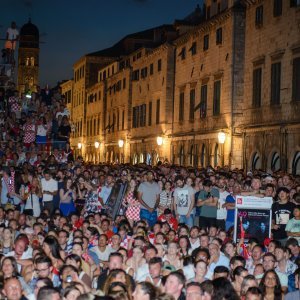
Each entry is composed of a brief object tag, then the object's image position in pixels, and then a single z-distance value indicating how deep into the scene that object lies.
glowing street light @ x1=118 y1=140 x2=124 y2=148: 45.74
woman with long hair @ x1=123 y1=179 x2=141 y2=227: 14.83
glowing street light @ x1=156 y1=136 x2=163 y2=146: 36.83
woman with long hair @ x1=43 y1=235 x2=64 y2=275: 9.77
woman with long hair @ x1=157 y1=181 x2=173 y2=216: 14.94
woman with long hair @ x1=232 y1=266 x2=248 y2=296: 8.57
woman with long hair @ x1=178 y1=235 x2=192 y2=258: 10.61
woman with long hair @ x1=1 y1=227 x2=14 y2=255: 11.01
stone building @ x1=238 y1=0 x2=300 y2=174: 22.72
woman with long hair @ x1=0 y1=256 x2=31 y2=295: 8.25
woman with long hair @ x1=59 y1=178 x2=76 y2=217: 15.09
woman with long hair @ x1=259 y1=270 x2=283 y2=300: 8.46
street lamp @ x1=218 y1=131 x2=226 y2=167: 27.95
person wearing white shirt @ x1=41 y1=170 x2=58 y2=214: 15.13
